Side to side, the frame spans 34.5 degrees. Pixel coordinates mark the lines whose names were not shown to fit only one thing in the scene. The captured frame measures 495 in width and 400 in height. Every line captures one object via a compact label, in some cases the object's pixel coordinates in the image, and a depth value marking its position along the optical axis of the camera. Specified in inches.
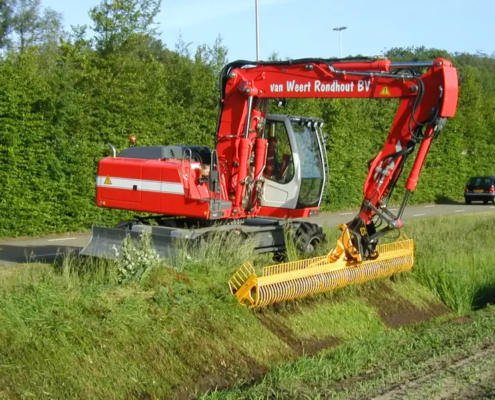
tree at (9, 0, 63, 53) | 1915.6
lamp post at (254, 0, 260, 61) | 1238.9
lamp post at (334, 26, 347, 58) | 1823.3
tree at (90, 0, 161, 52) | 877.2
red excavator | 432.1
